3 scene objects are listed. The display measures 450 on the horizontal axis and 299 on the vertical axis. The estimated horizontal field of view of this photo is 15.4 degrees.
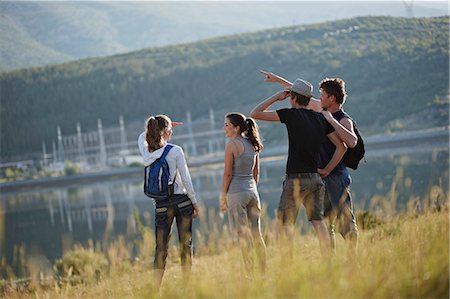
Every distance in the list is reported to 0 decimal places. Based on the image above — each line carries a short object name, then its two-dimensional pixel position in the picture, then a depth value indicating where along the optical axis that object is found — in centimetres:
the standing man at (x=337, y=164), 1117
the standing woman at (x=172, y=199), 1129
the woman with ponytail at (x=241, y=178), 1148
